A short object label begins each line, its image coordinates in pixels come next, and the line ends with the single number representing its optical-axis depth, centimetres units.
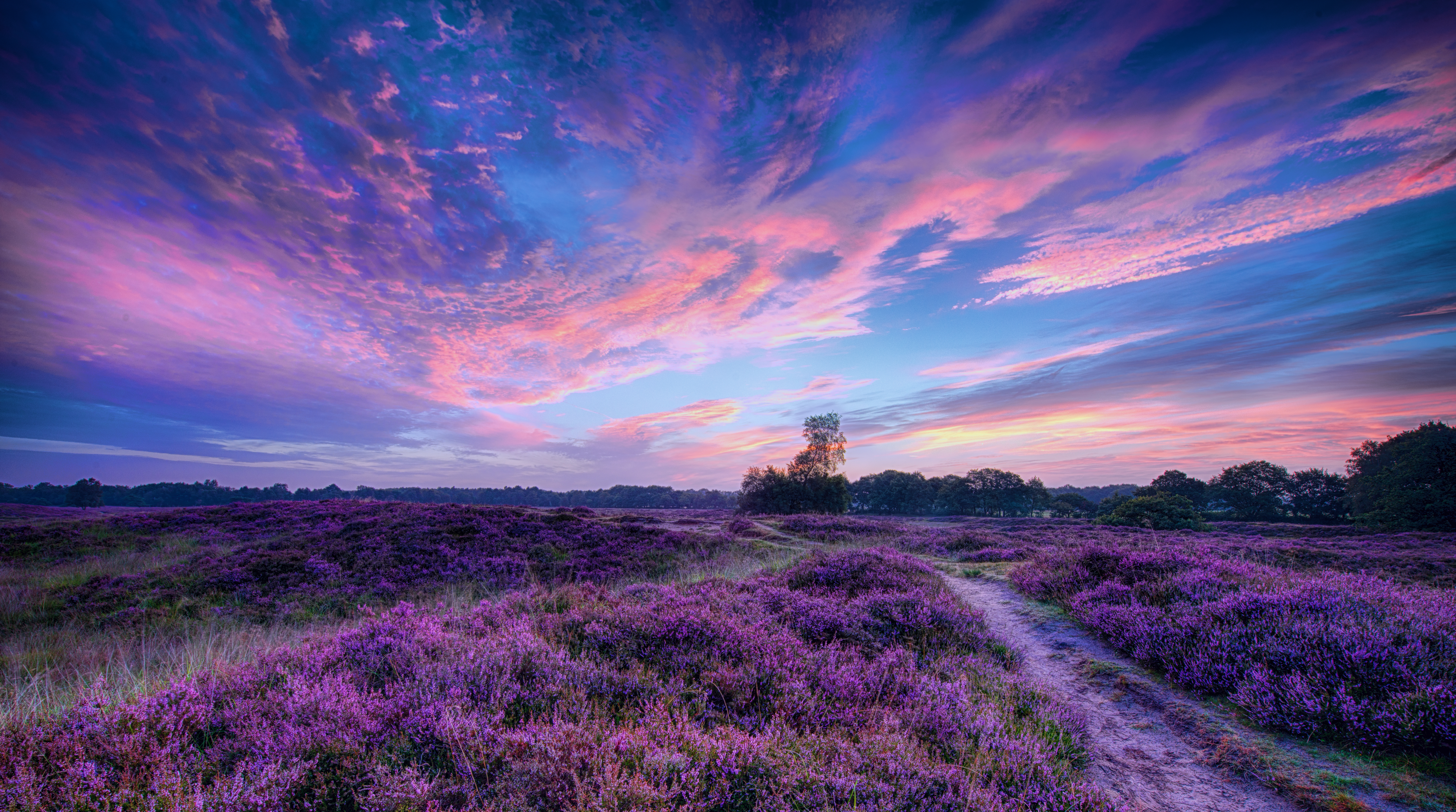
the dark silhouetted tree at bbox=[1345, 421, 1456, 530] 3475
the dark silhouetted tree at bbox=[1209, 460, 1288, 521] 5753
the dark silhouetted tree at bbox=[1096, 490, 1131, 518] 4625
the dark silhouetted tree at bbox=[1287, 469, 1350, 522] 5569
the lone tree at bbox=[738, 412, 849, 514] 5138
